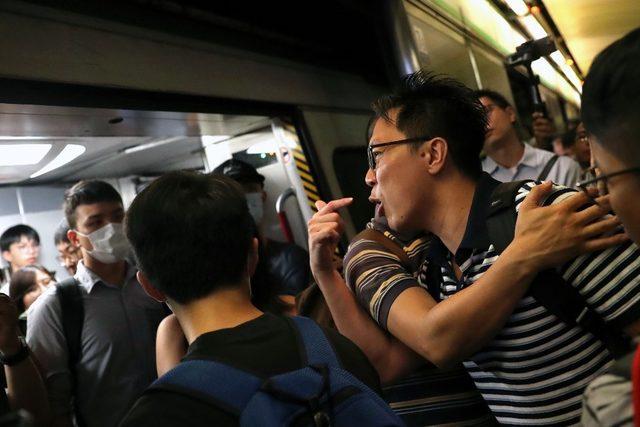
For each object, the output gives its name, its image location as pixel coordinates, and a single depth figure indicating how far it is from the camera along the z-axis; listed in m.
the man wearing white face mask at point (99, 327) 2.31
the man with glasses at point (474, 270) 1.19
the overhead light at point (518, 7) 4.80
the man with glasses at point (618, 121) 0.79
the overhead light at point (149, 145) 4.58
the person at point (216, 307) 0.99
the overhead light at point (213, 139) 4.46
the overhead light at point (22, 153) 3.71
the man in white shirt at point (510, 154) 3.13
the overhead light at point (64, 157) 4.12
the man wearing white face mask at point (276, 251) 3.22
